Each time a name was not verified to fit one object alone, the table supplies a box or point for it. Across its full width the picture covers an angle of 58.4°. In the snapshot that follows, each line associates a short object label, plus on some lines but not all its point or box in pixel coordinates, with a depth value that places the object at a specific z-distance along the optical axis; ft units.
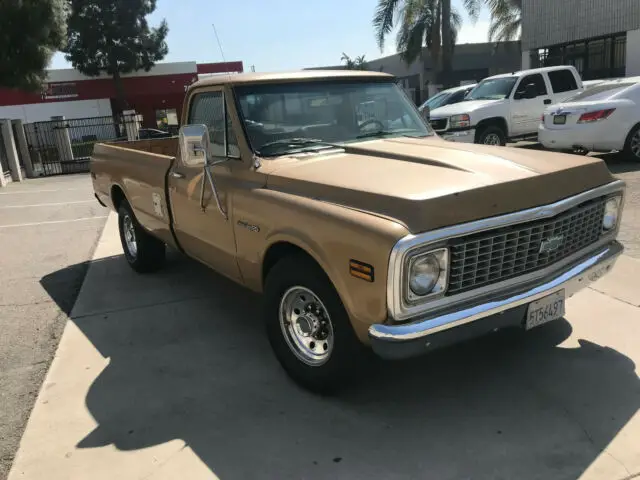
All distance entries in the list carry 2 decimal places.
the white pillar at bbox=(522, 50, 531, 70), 91.90
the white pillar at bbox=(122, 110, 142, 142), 78.55
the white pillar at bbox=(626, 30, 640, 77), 72.90
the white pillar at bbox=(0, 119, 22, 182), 59.36
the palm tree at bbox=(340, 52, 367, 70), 164.43
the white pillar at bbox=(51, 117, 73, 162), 73.15
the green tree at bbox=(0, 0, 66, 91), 70.18
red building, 122.21
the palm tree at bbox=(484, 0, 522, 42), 95.25
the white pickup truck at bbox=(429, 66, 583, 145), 40.16
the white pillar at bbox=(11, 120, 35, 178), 64.75
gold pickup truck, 9.30
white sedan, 33.37
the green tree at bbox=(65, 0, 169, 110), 126.62
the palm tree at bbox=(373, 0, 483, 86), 92.84
